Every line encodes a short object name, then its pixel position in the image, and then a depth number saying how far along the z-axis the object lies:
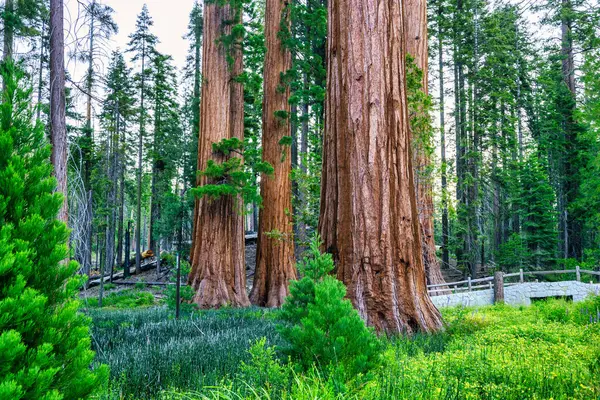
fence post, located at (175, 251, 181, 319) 7.12
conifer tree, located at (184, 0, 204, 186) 25.78
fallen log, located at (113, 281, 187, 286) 22.52
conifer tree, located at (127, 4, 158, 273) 31.64
